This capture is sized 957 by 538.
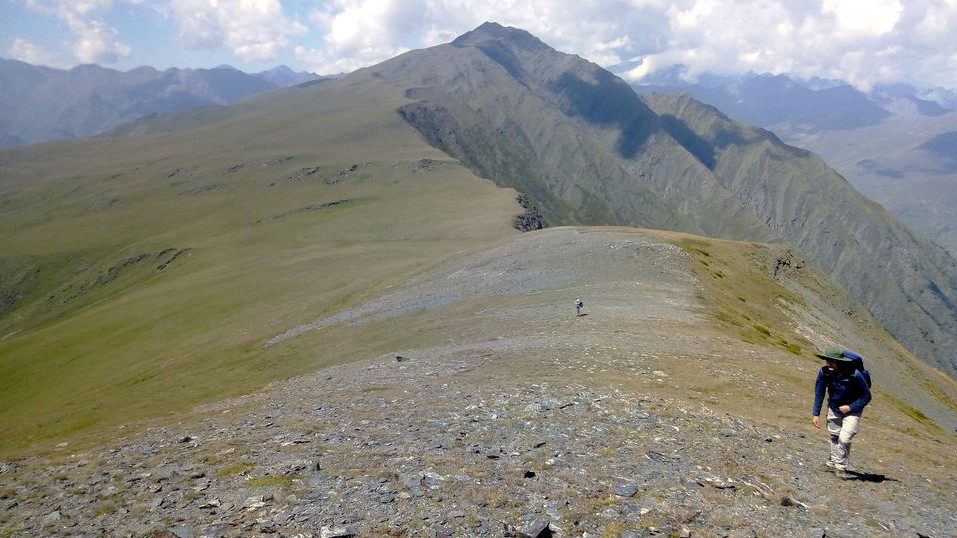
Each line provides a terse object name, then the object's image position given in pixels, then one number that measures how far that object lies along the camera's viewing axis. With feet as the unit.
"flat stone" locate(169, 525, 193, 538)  38.75
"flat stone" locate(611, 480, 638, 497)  44.88
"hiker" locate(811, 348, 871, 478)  52.13
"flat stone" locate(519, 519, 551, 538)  37.81
